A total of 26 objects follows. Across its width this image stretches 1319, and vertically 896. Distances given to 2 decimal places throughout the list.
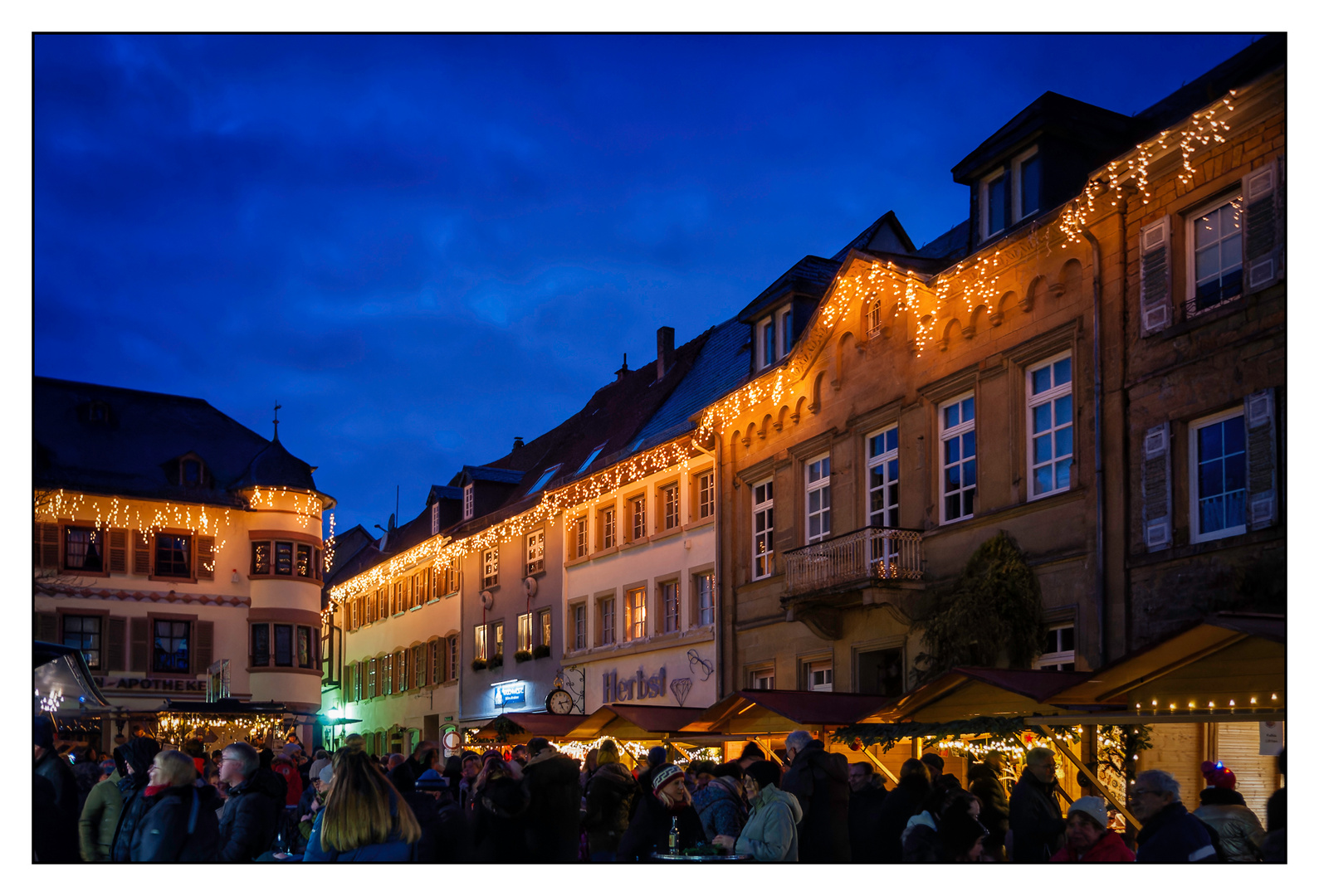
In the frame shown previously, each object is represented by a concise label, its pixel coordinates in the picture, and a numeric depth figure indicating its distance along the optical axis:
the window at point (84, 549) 39.66
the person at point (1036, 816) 9.70
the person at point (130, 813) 8.23
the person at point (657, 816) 9.14
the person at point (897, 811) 10.01
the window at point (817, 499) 23.59
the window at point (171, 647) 39.97
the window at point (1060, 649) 17.67
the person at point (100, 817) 8.41
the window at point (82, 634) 39.00
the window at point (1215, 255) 15.59
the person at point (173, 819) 8.02
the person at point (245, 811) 8.08
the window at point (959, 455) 19.94
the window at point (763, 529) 25.34
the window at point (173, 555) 40.84
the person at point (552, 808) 9.25
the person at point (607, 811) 10.13
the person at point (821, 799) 9.90
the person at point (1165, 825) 7.27
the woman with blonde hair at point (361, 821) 6.72
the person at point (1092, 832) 7.41
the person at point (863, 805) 10.40
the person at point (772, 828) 8.33
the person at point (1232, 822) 8.43
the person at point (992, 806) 9.73
